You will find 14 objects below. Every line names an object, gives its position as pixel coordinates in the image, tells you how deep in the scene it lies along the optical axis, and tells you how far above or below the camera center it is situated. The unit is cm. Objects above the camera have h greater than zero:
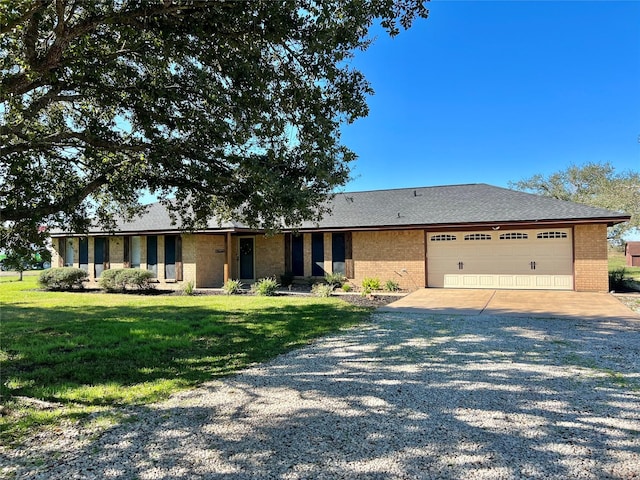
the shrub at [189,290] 1559 -158
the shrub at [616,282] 1510 -147
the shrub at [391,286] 1616 -159
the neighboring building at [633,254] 4145 -104
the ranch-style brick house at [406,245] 1458 +13
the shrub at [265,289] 1498 -152
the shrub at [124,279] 1697 -122
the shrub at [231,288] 1562 -153
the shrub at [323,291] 1419 -157
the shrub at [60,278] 1809 -120
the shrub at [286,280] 1778 -141
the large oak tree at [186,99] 550 +259
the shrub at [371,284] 1619 -150
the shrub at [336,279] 1706 -135
